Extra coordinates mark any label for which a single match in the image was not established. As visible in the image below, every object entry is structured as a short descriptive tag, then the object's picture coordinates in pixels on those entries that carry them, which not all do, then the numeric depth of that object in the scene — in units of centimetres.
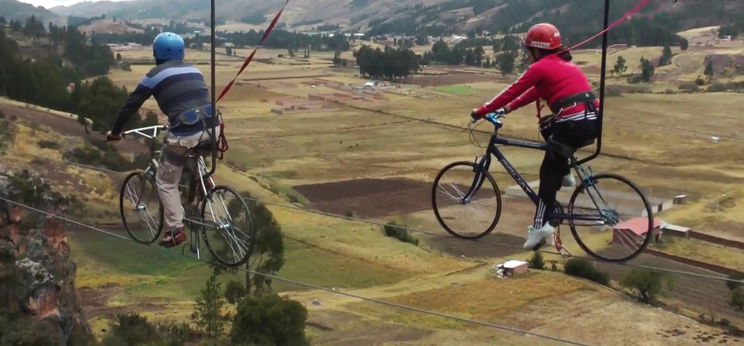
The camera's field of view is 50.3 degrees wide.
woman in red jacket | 793
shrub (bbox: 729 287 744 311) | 3378
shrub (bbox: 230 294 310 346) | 2642
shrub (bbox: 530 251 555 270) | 3716
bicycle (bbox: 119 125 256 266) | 920
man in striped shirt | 883
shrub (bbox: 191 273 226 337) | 2784
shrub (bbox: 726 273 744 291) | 3450
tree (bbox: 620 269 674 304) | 3325
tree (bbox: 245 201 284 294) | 3042
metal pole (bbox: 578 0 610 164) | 788
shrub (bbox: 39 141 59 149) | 4769
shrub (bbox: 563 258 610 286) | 3575
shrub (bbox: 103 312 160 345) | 2580
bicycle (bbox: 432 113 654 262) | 823
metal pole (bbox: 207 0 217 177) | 876
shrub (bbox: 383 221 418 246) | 4241
